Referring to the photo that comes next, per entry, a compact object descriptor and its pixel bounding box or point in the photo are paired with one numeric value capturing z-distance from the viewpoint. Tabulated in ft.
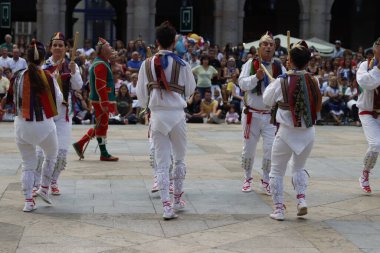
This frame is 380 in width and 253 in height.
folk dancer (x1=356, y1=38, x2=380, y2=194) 32.24
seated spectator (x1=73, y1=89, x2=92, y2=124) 68.69
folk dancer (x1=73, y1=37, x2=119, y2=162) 40.52
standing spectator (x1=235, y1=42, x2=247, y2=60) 87.08
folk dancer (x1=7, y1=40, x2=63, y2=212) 27.22
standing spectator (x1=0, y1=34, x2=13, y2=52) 79.61
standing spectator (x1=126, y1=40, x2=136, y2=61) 84.27
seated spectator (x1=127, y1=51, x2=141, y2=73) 76.64
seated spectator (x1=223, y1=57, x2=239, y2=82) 79.48
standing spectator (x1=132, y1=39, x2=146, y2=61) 83.02
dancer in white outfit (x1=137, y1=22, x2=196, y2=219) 26.66
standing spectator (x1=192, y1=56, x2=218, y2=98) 74.28
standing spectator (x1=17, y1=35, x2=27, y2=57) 80.62
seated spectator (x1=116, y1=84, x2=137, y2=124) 69.25
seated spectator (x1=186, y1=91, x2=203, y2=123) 71.41
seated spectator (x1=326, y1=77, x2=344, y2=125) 75.87
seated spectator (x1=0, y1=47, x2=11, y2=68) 73.51
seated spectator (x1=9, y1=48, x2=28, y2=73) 73.41
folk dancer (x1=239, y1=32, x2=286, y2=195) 31.45
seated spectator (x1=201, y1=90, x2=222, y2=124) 71.36
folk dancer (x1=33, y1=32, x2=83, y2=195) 30.53
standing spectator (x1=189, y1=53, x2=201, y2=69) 78.02
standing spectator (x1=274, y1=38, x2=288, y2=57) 69.47
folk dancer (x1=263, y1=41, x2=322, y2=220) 26.63
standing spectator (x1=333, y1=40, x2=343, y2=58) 92.89
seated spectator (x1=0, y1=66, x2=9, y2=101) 69.05
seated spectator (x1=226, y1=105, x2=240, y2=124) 72.33
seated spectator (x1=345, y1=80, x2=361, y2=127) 75.87
